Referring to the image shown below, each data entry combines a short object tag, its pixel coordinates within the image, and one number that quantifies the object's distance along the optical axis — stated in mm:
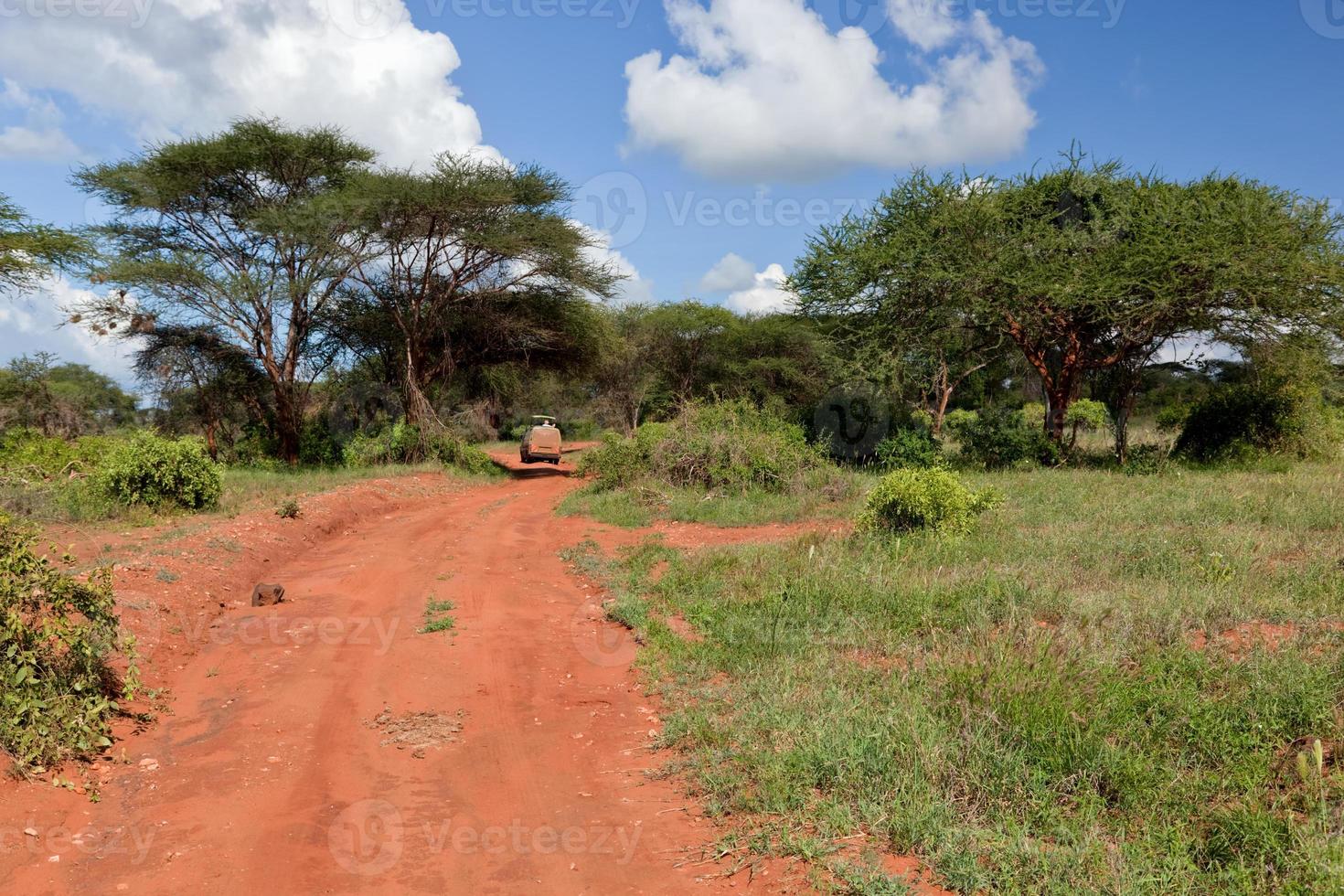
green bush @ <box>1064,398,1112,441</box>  27228
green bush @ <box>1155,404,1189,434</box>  20766
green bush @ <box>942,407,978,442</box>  18703
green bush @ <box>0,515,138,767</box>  4879
